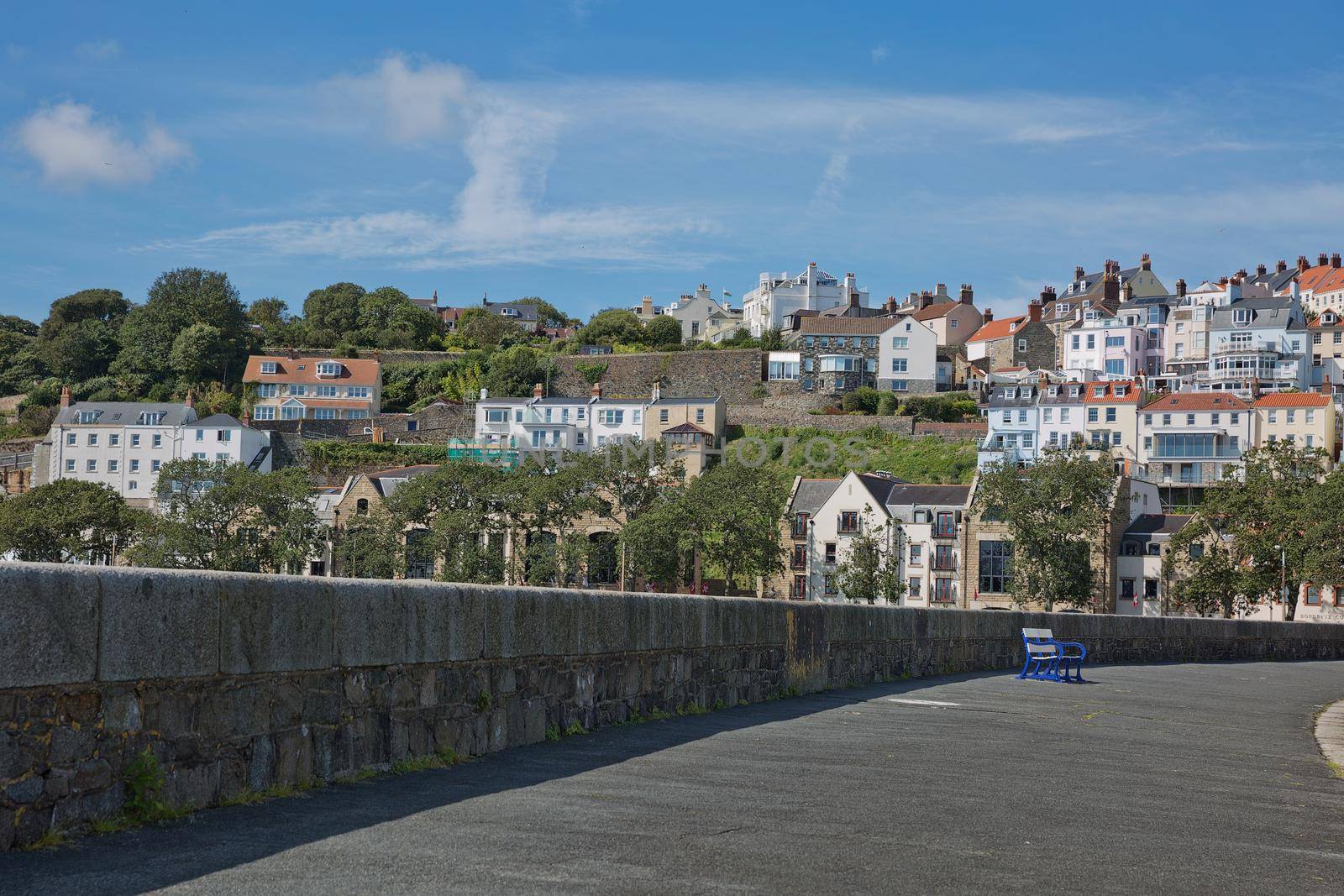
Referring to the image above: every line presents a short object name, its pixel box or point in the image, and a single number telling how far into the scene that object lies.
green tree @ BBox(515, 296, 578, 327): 191.38
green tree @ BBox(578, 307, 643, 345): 146.88
